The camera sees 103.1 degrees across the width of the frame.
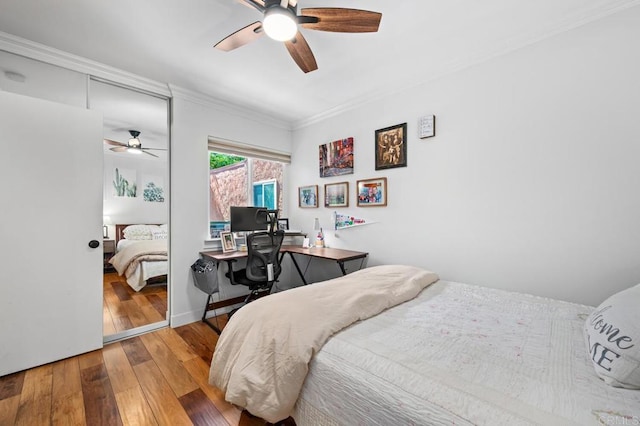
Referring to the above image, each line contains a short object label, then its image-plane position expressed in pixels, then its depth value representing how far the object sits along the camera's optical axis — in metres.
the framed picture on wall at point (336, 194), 3.21
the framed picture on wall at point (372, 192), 2.83
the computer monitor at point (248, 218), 3.22
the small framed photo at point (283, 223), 3.84
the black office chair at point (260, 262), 2.65
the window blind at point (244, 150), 3.13
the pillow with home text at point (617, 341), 0.83
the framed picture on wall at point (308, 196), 3.57
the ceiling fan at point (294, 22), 1.41
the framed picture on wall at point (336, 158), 3.17
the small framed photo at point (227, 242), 3.06
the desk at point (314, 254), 2.67
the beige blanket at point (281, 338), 1.12
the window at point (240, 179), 3.33
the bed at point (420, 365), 0.78
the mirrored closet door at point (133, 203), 2.56
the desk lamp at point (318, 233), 3.40
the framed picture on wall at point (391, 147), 2.67
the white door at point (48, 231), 1.91
